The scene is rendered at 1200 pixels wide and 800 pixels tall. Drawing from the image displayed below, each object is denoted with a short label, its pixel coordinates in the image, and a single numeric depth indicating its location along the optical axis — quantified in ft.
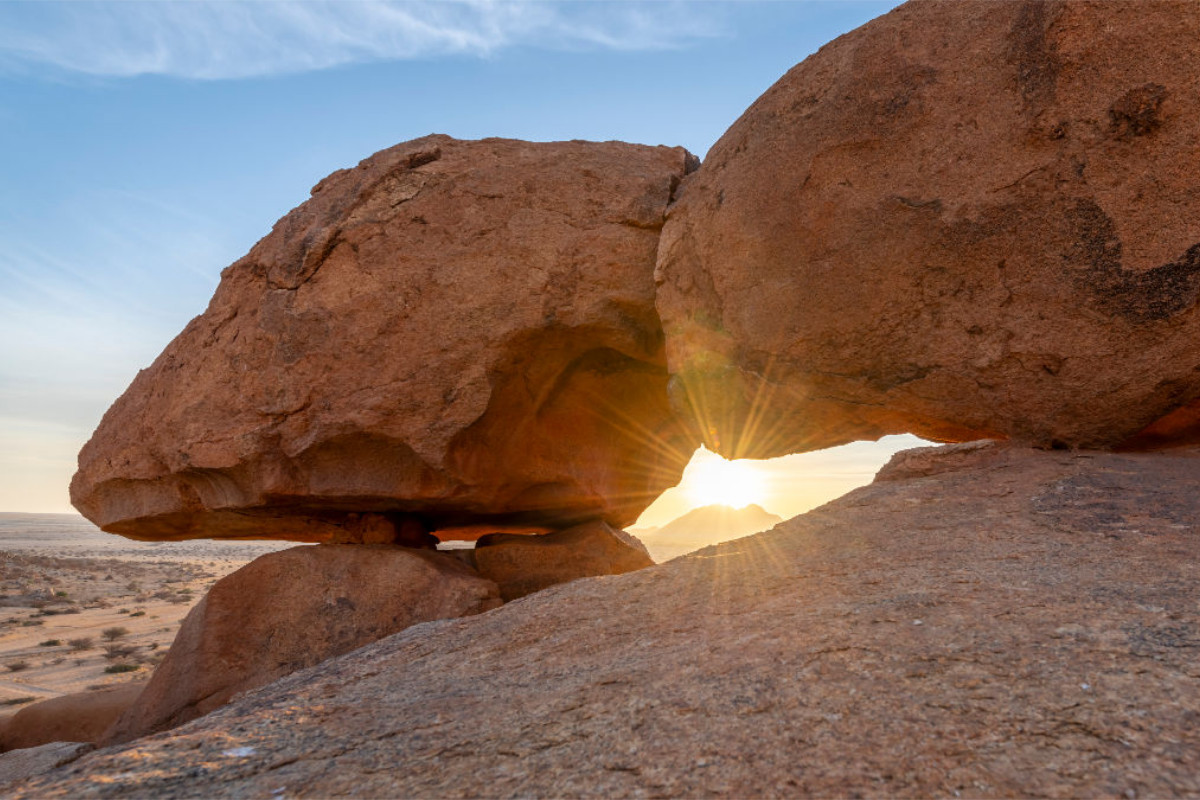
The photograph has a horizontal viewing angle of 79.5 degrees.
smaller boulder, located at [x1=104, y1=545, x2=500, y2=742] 20.07
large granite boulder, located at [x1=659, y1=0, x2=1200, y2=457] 12.98
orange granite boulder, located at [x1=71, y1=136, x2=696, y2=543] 20.85
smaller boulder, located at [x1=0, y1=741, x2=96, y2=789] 13.97
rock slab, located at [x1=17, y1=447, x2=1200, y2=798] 5.47
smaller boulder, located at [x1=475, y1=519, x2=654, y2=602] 23.70
